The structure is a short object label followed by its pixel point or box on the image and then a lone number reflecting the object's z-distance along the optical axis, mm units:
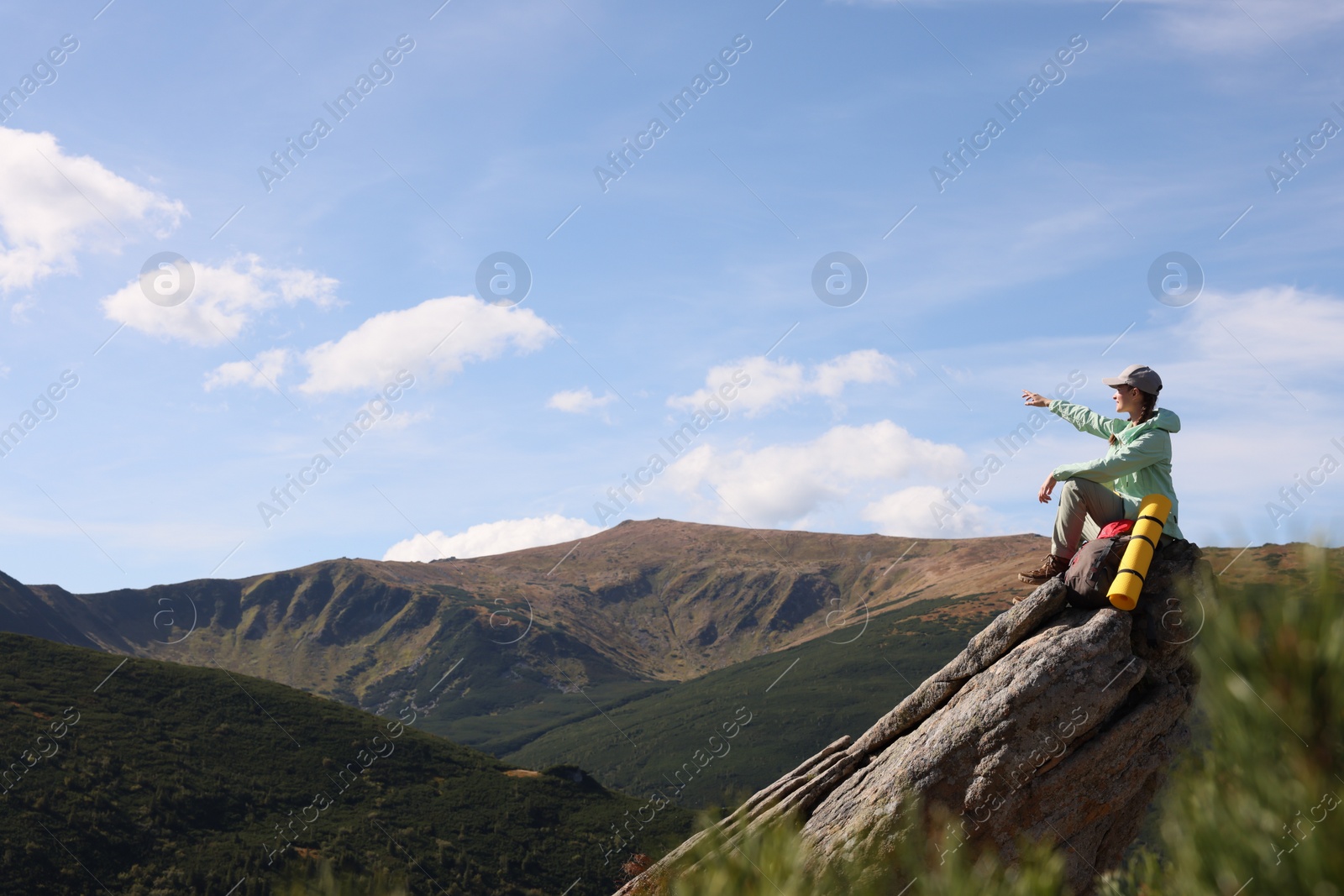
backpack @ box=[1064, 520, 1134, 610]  14516
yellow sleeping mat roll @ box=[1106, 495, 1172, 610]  13891
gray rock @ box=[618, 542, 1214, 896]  14328
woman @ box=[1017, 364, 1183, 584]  13781
